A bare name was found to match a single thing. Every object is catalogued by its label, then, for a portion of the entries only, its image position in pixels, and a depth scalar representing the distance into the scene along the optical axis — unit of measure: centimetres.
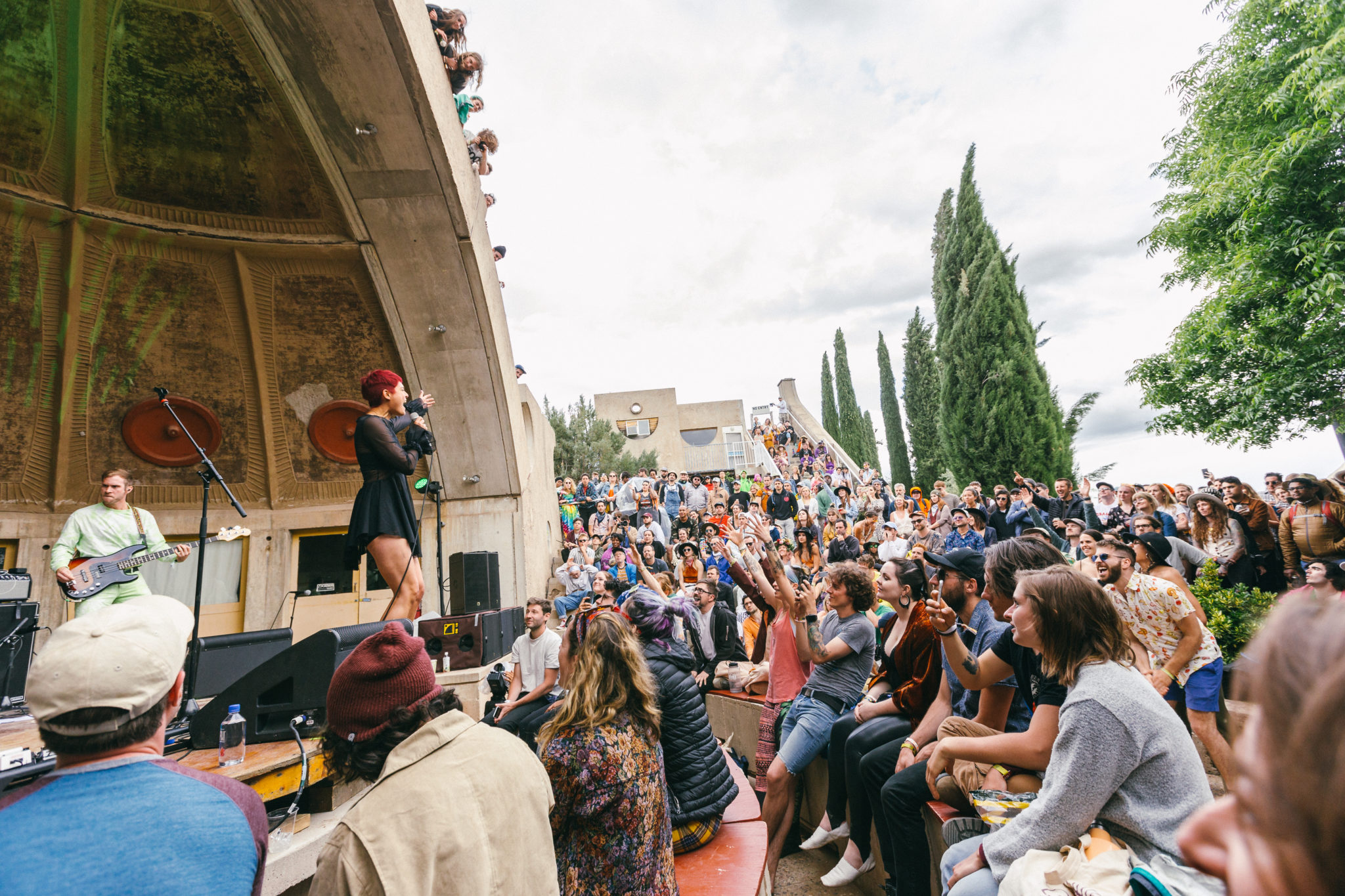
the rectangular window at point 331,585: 1014
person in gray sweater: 200
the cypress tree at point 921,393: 2664
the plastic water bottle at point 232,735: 304
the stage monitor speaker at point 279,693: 327
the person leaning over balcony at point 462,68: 832
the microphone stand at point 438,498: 704
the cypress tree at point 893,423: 3195
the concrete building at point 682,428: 3481
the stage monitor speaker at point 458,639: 606
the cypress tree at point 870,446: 3591
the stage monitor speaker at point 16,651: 505
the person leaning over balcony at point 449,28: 809
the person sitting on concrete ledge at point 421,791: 150
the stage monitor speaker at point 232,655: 413
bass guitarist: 513
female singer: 441
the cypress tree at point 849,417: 3719
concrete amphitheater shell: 729
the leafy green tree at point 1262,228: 1062
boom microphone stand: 381
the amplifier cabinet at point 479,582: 824
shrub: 567
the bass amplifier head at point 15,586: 525
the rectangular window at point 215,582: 940
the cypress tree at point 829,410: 3906
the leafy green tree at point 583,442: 2536
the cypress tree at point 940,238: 2072
